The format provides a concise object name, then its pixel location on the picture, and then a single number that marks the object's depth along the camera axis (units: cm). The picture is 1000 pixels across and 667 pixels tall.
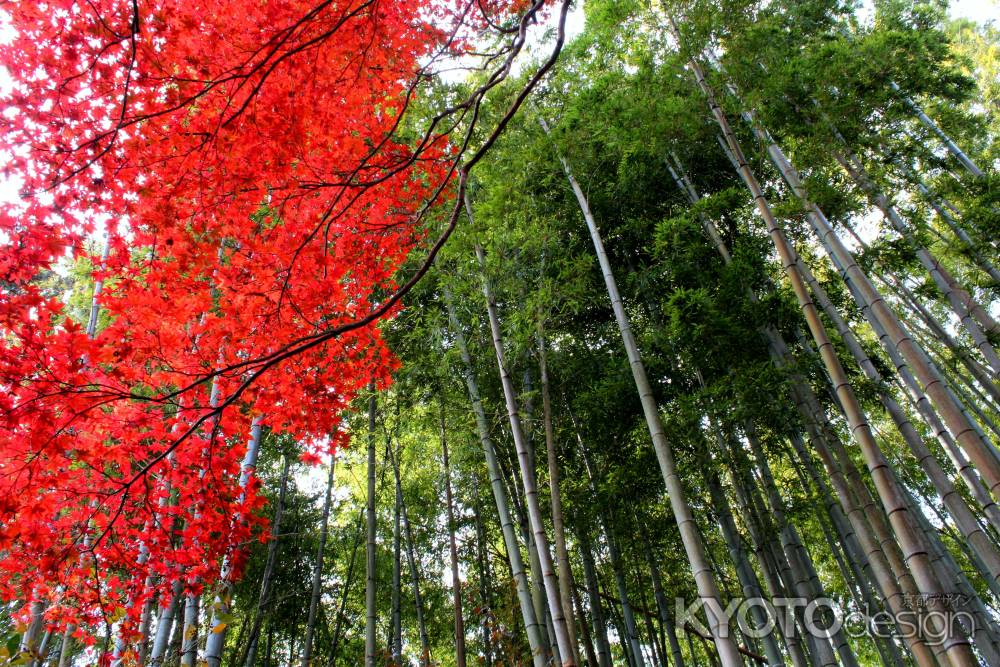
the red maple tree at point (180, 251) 219
